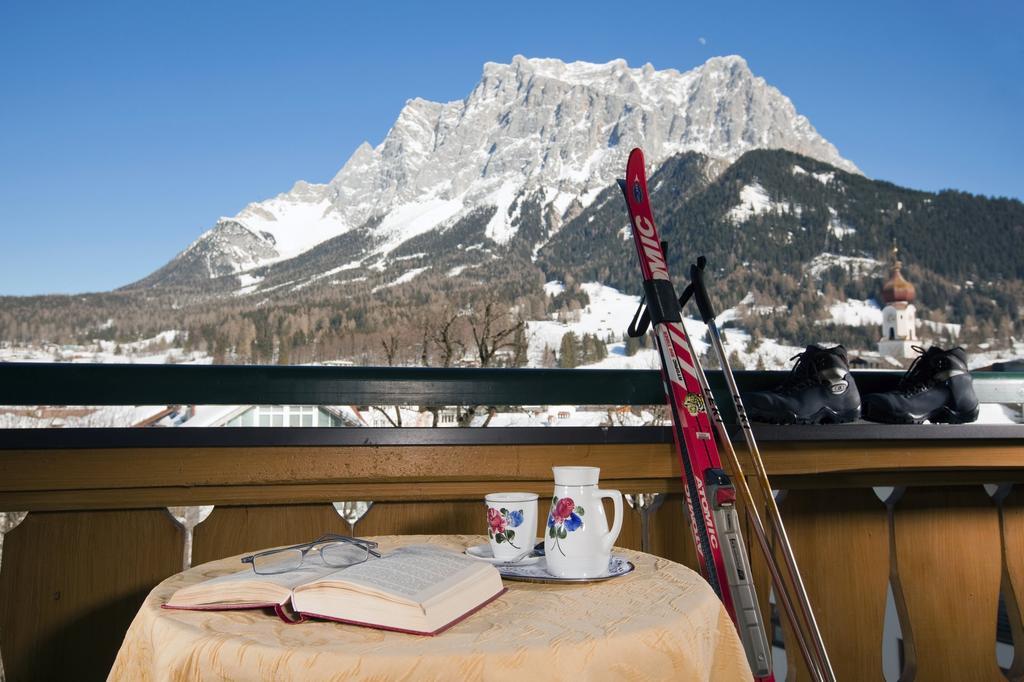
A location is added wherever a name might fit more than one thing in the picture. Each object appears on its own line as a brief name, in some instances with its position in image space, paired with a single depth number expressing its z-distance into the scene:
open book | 0.63
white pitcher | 0.81
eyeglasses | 0.78
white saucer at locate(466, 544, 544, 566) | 0.89
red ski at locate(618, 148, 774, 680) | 1.27
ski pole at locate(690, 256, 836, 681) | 1.31
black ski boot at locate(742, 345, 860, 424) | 1.46
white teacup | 0.89
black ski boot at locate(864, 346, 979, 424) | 1.54
